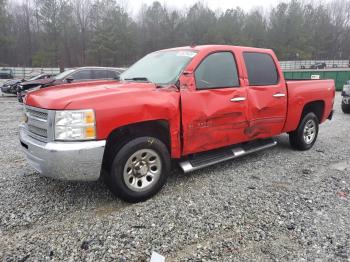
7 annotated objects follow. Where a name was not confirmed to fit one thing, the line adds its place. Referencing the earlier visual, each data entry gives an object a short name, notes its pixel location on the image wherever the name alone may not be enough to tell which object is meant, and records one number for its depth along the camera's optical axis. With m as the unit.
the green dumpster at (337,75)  25.69
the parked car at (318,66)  56.91
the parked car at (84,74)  11.51
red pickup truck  3.04
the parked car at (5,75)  37.44
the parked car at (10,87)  17.56
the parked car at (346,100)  11.29
